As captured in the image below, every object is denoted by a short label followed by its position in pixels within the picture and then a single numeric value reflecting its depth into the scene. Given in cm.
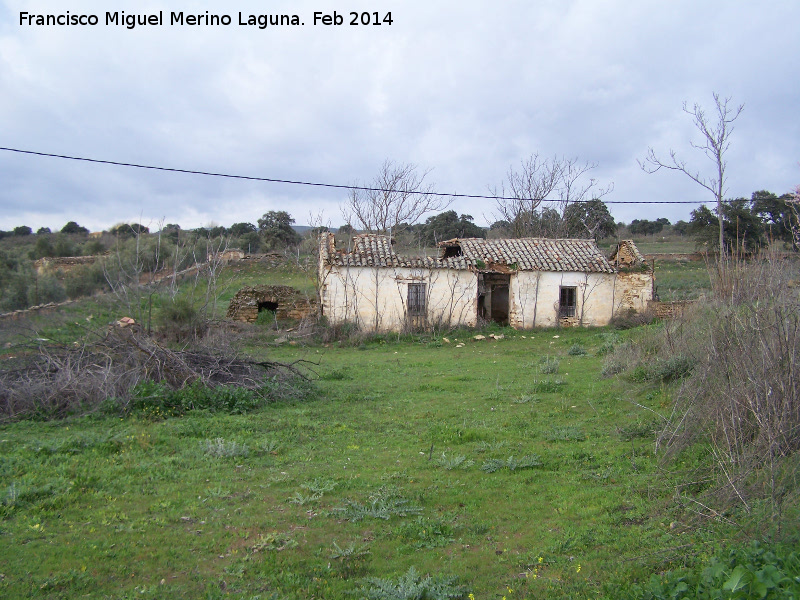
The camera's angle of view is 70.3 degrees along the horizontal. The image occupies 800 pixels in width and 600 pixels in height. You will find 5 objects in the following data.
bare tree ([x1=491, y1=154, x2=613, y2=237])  3266
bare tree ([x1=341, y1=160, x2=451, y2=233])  3234
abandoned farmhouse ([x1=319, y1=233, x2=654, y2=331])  2028
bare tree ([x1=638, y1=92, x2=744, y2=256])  2094
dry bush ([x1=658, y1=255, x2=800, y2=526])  436
